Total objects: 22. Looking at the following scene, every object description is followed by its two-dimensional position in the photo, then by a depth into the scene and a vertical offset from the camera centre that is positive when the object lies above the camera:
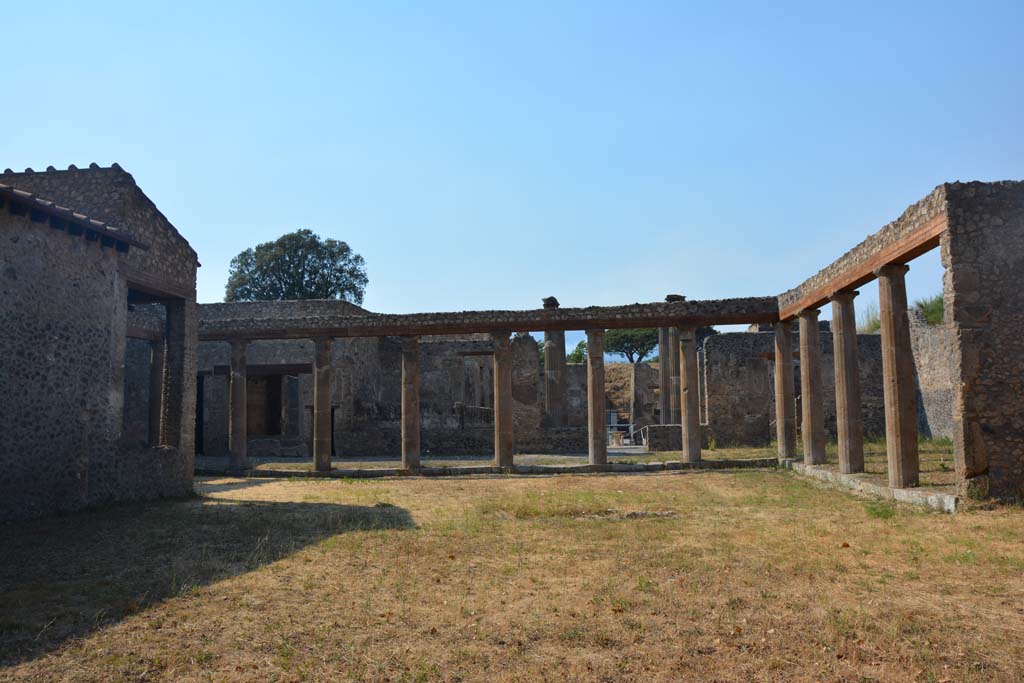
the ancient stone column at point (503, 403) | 19.84 +0.30
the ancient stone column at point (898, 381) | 12.36 +0.45
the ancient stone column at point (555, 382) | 28.64 +1.18
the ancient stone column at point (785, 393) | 19.58 +0.45
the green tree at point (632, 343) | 66.75 +6.07
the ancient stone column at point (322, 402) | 20.61 +0.40
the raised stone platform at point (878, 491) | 10.47 -1.27
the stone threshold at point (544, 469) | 19.45 -1.37
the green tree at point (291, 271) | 50.66 +9.54
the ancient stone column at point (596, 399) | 19.81 +0.38
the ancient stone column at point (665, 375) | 31.85 +1.53
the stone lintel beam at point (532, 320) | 18.98 +2.34
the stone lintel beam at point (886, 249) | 11.02 +2.59
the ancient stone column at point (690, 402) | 19.78 +0.26
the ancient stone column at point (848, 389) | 15.27 +0.42
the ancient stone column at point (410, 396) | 20.30 +0.53
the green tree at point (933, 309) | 30.58 +3.95
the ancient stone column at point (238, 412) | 21.52 +0.18
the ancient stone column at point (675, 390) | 28.57 +0.84
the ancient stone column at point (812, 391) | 17.72 +0.44
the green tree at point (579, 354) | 68.50 +5.34
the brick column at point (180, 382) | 14.44 +0.70
